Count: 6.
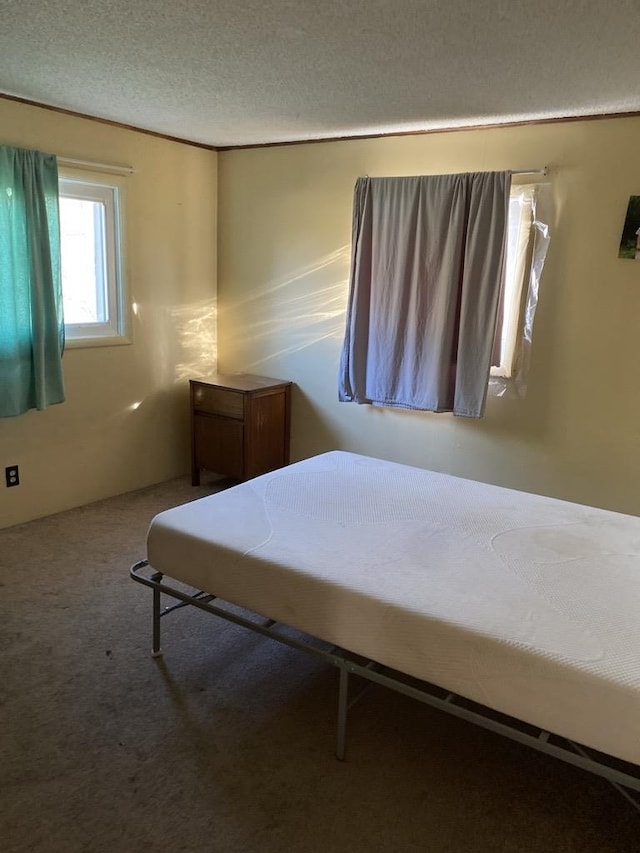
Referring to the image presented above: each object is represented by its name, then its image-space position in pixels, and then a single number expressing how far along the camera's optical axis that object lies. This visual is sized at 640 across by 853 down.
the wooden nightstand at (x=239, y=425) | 3.75
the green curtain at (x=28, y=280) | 2.99
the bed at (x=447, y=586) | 1.43
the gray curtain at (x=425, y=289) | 3.16
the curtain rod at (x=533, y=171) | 3.03
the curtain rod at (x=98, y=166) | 3.23
